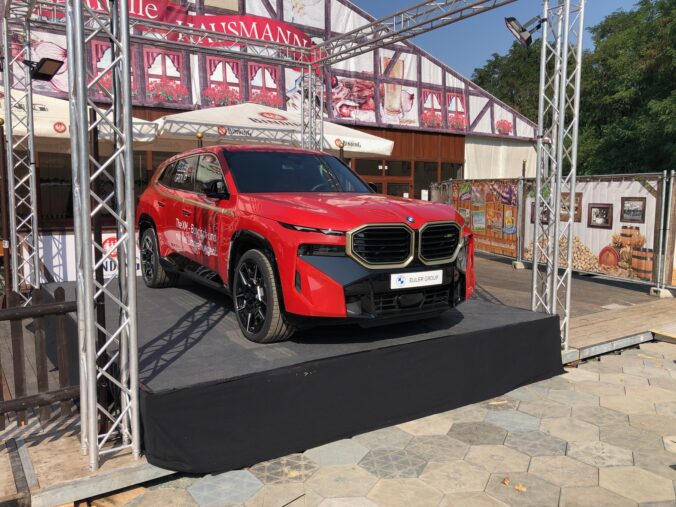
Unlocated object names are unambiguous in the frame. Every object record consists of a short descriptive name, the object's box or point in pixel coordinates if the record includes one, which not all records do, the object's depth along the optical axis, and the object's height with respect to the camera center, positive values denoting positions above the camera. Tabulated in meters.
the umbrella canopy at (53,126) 8.62 +1.22
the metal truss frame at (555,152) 5.81 +0.56
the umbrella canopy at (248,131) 10.26 +1.41
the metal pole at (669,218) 9.21 -0.23
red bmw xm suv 4.12 -0.34
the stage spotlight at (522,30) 6.35 +2.08
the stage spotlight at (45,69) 6.94 +1.68
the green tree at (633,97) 22.25 +4.80
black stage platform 3.48 -1.28
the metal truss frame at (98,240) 3.21 -0.20
